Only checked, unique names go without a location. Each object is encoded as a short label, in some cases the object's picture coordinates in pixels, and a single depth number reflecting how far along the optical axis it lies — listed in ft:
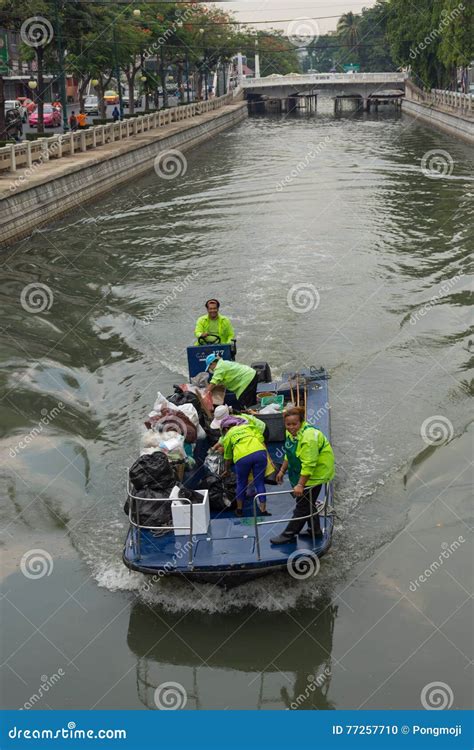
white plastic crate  33.91
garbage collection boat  32.73
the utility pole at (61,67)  128.47
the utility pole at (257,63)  388.45
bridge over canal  312.71
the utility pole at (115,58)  169.67
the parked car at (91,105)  254.35
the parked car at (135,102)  297.24
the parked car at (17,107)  192.33
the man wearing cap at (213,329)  50.85
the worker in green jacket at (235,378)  44.19
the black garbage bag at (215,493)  36.76
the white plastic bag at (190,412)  40.86
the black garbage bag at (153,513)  34.76
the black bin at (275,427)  42.11
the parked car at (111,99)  291.38
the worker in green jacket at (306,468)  32.78
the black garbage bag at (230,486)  37.04
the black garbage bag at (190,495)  35.17
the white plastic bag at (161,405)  40.86
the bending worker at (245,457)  35.17
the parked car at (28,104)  219.57
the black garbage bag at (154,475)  35.76
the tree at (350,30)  522.88
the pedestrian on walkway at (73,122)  173.12
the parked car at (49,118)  195.87
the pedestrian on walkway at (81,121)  161.38
